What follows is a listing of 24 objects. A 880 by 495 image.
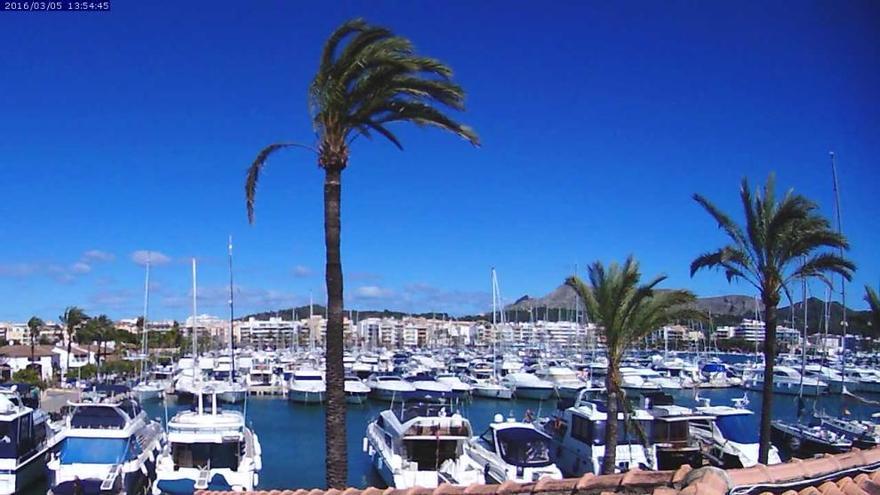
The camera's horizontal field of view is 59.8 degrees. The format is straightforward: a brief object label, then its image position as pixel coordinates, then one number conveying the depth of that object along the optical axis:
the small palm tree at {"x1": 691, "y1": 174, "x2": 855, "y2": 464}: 19.91
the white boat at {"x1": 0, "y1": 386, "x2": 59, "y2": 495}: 25.50
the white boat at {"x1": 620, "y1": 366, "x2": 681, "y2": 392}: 68.06
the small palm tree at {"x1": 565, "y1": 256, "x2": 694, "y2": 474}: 21.95
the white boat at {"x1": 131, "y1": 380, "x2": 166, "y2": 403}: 66.25
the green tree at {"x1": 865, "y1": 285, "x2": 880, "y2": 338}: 31.06
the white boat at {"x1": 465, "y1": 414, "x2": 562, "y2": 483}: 23.52
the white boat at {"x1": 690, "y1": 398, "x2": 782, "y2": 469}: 27.67
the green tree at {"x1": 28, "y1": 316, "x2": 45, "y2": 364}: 96.38
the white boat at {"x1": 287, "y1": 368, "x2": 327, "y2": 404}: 67.75
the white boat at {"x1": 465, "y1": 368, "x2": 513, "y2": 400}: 70.25
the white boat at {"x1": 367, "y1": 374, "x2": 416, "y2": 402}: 65.88
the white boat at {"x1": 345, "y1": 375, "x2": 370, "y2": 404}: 64.75
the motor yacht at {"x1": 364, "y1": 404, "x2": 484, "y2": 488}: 24.42
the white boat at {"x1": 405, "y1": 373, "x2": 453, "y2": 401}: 64.38
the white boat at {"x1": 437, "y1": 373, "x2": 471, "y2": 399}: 68.50
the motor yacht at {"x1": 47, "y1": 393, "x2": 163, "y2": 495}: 22.98
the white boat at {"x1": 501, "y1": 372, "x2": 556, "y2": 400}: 69.93
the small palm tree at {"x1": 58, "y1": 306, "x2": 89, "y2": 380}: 92.50
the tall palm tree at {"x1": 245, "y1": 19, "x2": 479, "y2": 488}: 13.54
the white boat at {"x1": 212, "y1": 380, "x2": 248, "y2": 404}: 63.88
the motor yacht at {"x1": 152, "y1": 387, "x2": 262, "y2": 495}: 23.67
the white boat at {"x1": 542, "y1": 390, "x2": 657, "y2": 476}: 25.11
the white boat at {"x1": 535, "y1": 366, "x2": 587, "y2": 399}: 70.12
